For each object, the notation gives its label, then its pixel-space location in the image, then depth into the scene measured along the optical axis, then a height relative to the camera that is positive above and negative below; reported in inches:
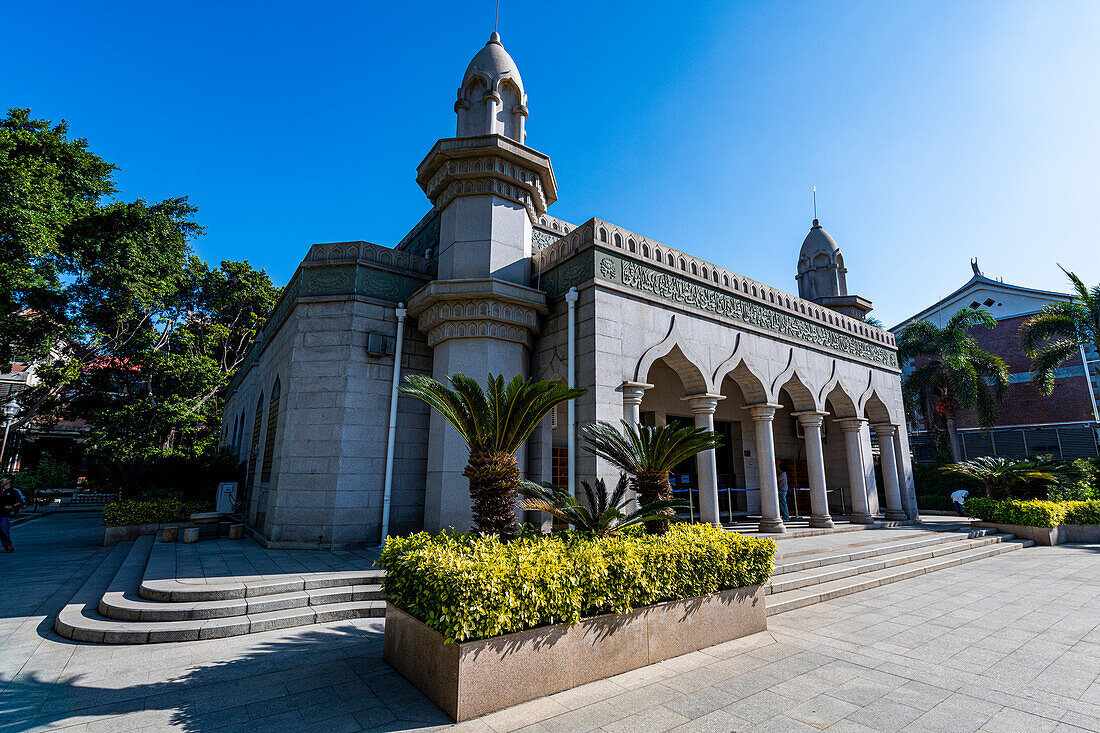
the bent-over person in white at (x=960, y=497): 758.5 -29.5
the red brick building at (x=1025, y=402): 989.2 +153.2
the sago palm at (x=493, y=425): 236.7 +22.3
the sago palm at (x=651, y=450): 272.5 +12.6
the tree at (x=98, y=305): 573.3 +212.3
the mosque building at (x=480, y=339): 382.0 +107.5
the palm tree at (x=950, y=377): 860.0 +174.5
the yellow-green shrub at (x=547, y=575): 159.9 -36.2
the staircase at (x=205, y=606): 227.6 -66.1
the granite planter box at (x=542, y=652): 155.6 -61.4
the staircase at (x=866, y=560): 305.7 -62.4
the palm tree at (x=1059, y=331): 730.2 +219.8
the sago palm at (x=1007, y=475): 565.0 +2.5
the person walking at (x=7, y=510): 463.2 -37.0
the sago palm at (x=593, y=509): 235.1 -16.5
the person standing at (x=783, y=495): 562.6 -22.5
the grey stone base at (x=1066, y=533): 532.8 -57.2
